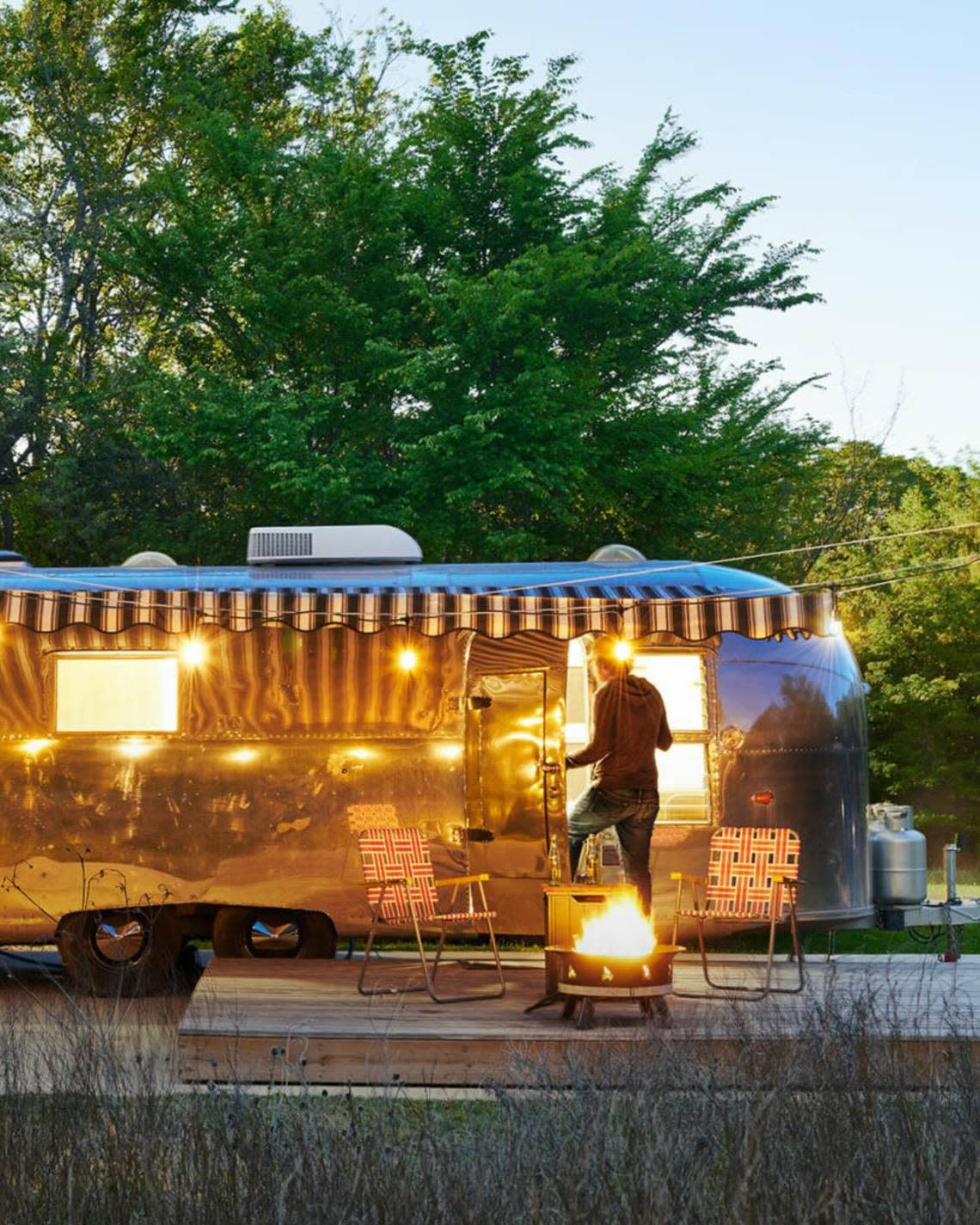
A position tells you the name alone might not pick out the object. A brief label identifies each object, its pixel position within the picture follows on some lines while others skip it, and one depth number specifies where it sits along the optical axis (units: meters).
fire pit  7.91
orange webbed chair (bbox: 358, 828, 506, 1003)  9.08
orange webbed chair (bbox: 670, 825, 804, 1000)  9.16
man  9.03
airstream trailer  10.09
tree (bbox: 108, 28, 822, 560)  18.95
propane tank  11.23
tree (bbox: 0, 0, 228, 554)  25.20
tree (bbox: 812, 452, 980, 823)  31.58
